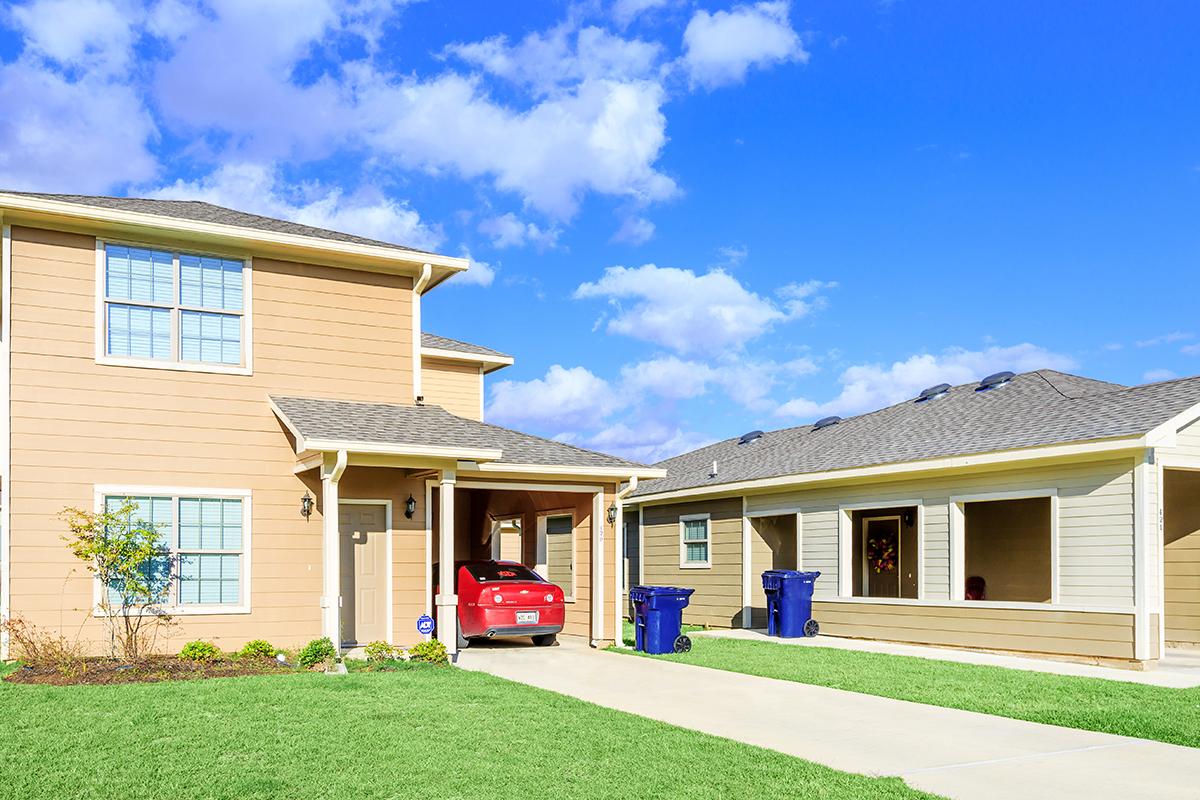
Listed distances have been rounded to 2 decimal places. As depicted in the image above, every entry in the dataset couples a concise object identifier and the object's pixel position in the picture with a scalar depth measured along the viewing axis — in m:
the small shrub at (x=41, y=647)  11.72
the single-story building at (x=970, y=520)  13.60
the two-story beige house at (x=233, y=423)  12.55
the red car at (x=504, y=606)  15.23
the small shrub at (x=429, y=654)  13.08
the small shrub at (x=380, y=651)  12.88
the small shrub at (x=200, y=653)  12.45
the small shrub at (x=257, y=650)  12.77
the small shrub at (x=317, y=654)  12.27
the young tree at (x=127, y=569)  12.35
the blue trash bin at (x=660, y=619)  15.20
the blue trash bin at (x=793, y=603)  17.83
